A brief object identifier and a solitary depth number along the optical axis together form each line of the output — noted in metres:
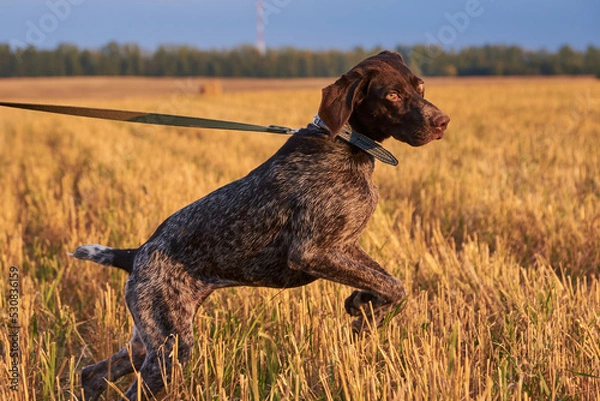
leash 2.83
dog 2.76
